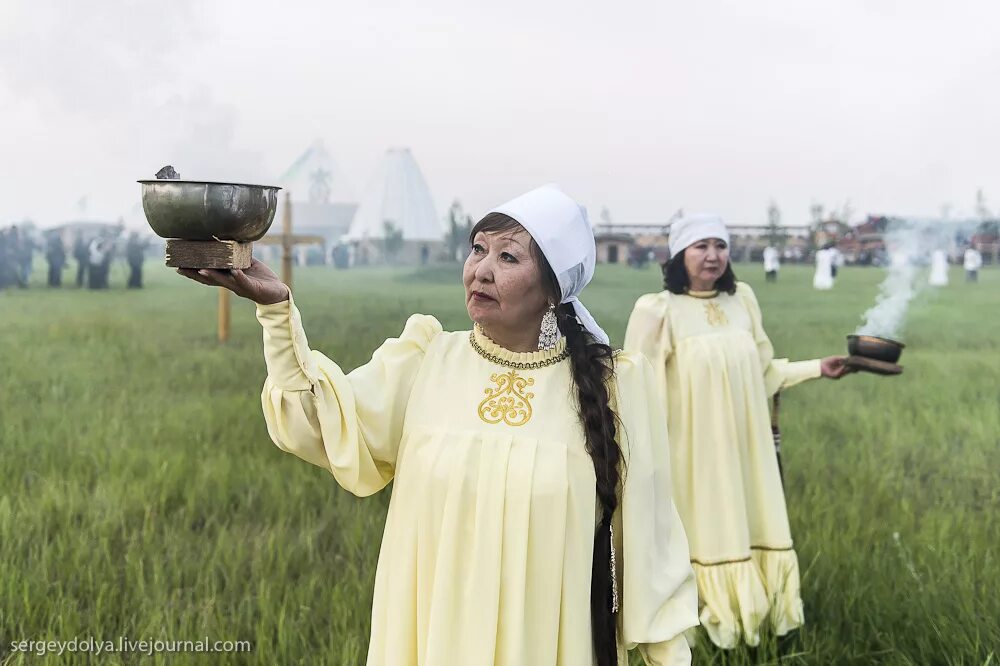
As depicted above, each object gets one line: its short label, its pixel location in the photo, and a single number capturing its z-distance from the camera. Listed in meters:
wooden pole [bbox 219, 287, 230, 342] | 8.07
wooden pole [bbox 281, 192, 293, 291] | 7.69
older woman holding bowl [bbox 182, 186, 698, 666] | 1.88
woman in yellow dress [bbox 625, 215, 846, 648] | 3.64
